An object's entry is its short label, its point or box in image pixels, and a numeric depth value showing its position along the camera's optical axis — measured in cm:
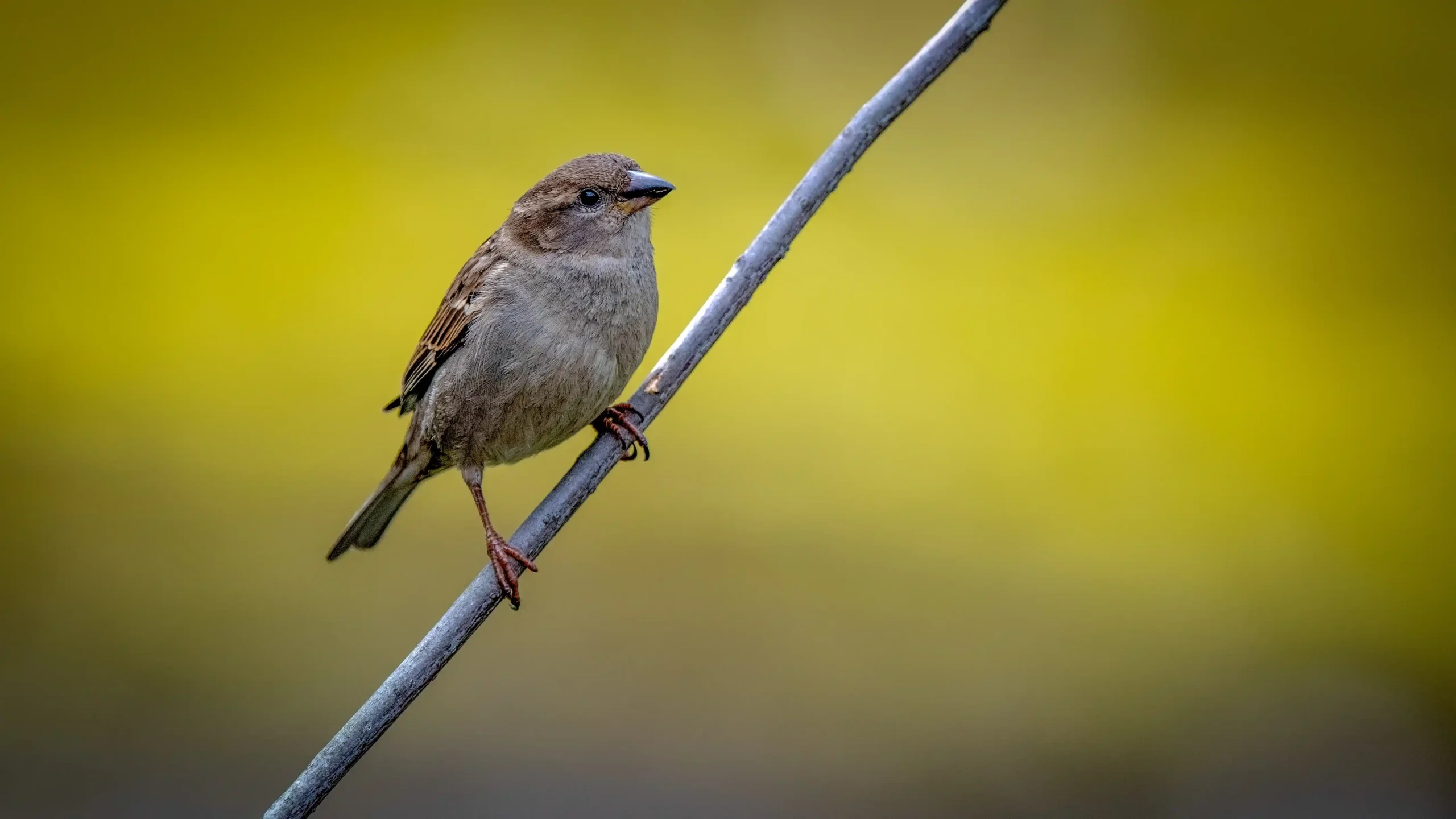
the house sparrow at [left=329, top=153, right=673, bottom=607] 600
